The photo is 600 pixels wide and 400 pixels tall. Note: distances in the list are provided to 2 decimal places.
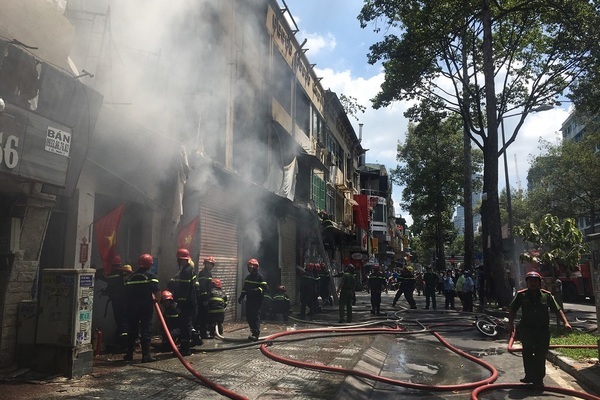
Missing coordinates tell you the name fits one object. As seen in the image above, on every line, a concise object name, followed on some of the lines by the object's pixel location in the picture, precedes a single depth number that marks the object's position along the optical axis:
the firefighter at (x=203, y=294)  7.79
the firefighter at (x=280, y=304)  11.54
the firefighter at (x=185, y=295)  6.73
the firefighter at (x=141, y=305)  6.23
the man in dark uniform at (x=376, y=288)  13.55
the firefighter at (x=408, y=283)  15.04
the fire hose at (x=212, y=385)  4.55
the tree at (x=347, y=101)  23.91
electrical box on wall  5.27
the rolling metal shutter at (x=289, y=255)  14.73
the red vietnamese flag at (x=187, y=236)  8.71
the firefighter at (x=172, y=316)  6.90
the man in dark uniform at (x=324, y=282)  15.27
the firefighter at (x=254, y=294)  8.01
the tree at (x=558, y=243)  12.23
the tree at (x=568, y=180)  28.83
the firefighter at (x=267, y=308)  11.15
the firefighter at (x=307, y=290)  12.53
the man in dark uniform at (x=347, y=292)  11.51
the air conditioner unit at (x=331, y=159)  23.47
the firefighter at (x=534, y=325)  5.67
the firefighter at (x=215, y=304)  7.86
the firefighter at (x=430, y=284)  16.09
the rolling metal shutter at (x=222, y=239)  10.01
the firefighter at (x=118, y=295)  6.91
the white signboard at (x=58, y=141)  5.43
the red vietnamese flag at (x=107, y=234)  6.94
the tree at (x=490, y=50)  14.62
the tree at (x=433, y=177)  33.75
